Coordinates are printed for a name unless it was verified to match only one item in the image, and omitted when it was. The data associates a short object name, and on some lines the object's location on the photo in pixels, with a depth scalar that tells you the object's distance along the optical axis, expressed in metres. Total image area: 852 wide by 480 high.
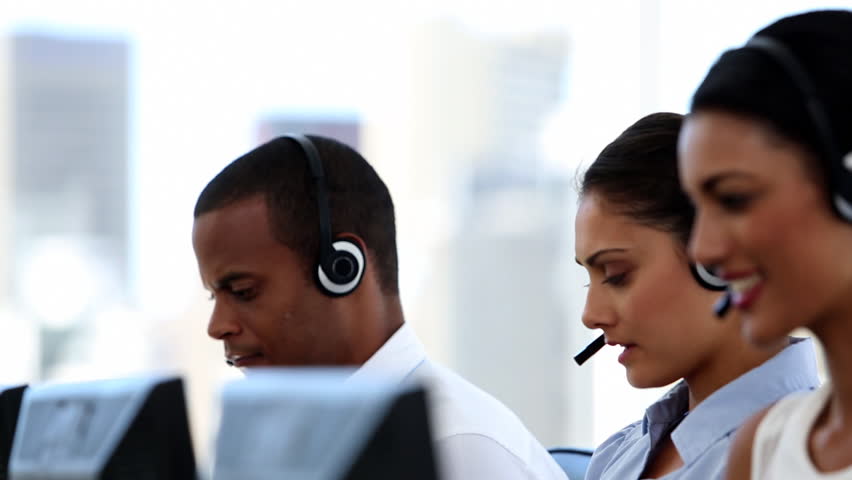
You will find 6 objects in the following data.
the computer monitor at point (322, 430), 2.07
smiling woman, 2.66
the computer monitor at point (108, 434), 2.64
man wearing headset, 3.14
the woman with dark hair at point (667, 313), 3.01
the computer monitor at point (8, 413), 2.81
